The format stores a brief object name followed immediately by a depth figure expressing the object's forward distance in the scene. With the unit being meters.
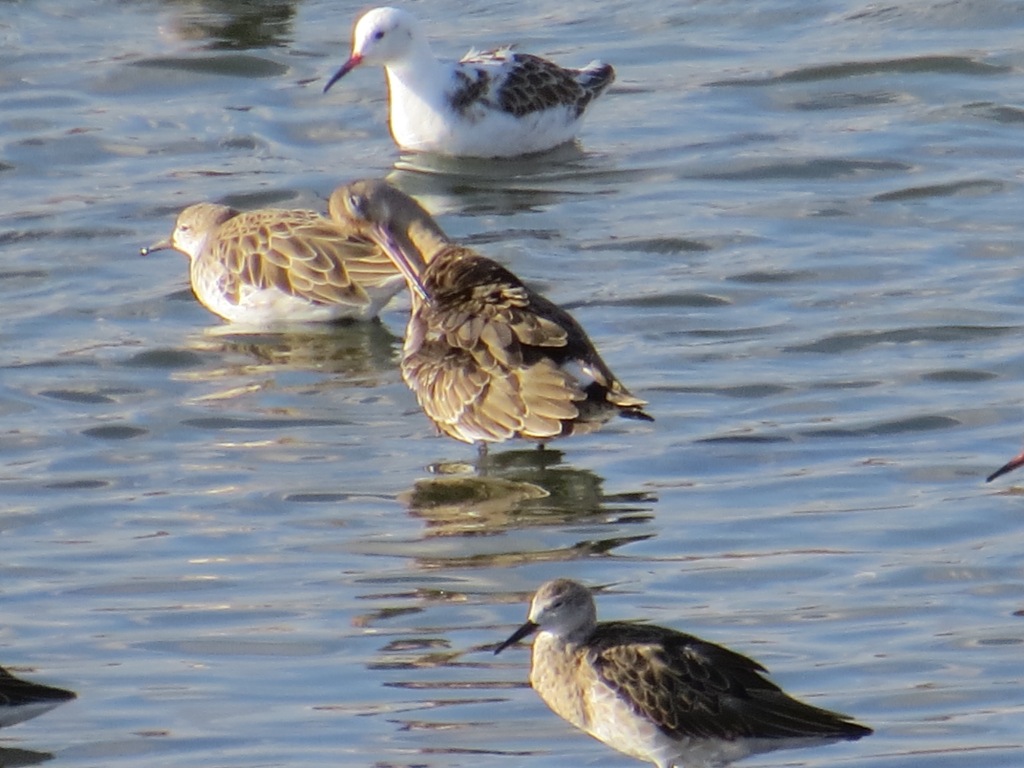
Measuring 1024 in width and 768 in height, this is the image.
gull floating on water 28.70
